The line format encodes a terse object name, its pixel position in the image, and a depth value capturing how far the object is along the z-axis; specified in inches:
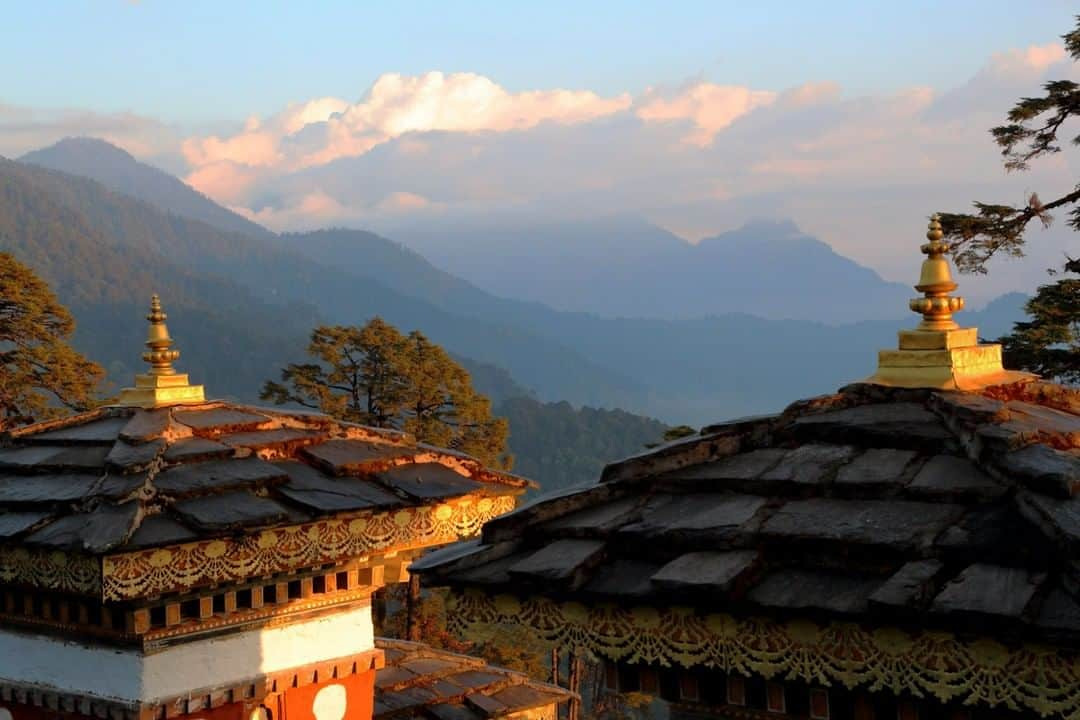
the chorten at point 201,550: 258.8
